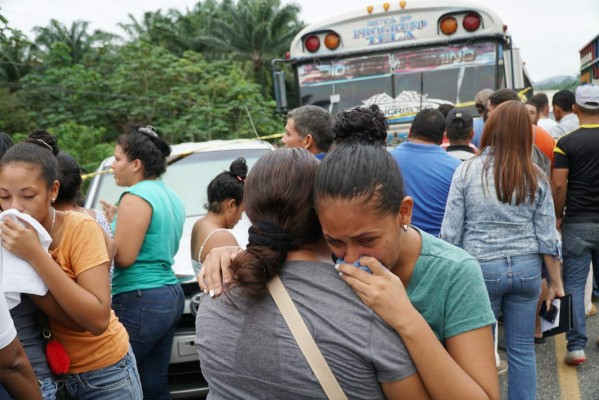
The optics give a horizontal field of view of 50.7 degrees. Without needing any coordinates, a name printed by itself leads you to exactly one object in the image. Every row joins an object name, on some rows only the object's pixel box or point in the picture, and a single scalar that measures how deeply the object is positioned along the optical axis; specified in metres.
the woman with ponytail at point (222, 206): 3.71
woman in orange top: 2.24
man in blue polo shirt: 3.99
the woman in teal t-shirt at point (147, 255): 3.36
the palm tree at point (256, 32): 33.94
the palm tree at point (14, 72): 27.17
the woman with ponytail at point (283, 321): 1.48
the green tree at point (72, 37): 32.22
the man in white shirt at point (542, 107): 6.80
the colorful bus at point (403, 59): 7.68
